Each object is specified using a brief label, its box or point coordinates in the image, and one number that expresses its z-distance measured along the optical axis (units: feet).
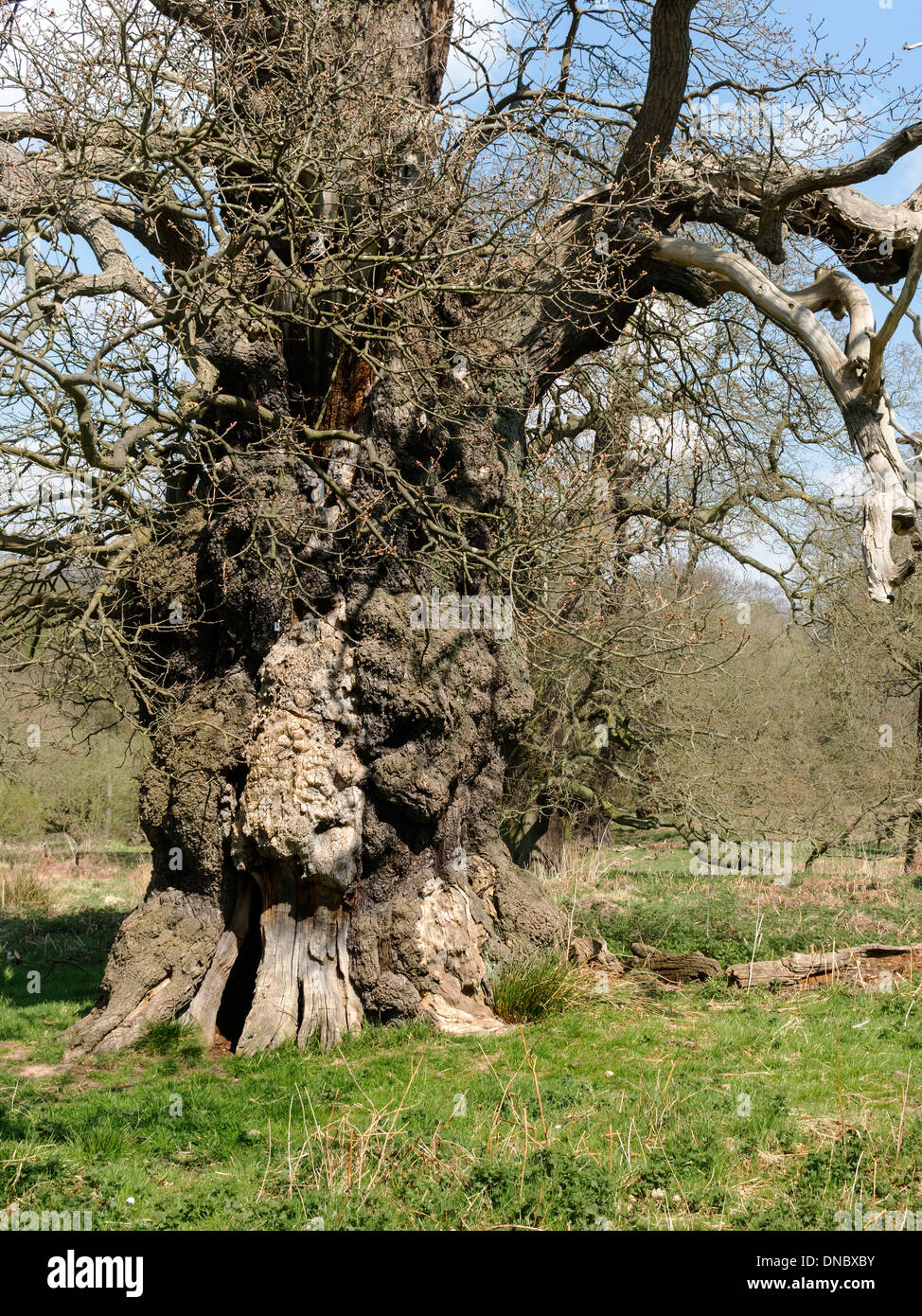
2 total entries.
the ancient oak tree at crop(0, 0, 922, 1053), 22.95
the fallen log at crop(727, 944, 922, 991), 27.09
